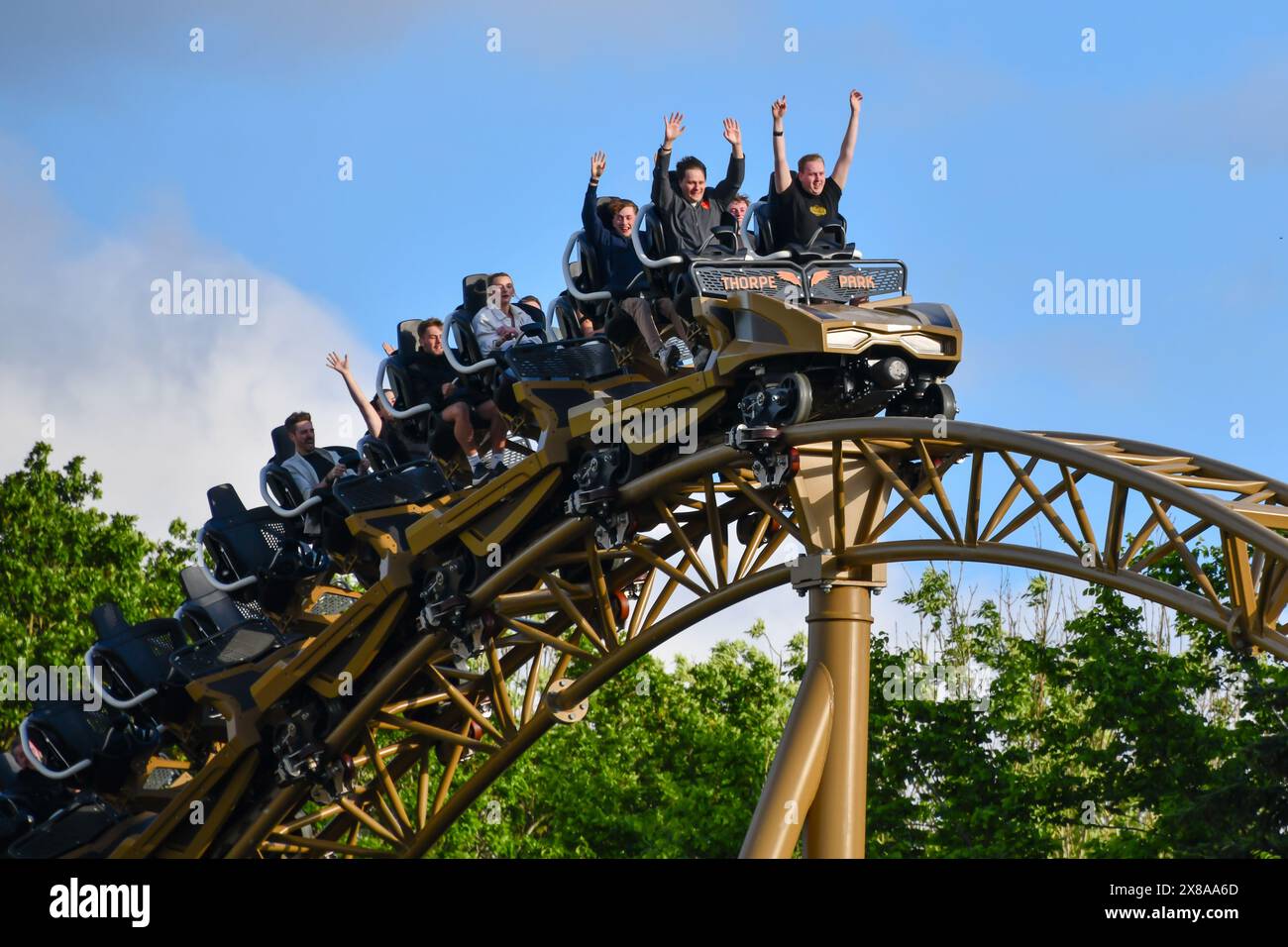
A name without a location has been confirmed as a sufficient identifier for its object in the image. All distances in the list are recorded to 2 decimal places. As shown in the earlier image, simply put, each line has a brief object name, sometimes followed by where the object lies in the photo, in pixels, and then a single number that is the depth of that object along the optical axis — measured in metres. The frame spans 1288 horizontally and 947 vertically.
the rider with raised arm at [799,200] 12.91
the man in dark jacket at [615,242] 13.63
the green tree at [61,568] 31.30
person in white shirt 14.76
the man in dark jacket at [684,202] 13.06
